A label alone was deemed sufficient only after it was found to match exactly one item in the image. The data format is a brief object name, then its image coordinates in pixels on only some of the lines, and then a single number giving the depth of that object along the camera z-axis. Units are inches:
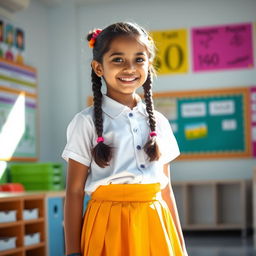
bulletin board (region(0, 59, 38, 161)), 173.8
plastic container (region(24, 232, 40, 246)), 129.3
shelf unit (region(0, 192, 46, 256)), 125.1
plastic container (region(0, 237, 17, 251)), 119.4
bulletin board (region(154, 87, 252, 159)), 209.2
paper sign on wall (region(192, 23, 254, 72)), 210.4
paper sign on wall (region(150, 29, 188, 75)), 214.8
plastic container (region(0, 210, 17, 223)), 121.6
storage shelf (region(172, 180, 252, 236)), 207.3
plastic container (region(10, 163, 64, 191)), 174.4
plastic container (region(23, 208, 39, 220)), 130.5
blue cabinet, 138.6
